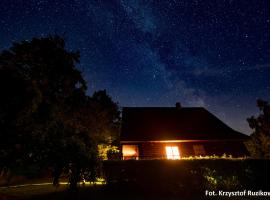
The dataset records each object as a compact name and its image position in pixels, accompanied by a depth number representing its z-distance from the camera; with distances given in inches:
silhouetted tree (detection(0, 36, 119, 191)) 282.5
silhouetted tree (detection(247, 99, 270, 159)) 637.9
